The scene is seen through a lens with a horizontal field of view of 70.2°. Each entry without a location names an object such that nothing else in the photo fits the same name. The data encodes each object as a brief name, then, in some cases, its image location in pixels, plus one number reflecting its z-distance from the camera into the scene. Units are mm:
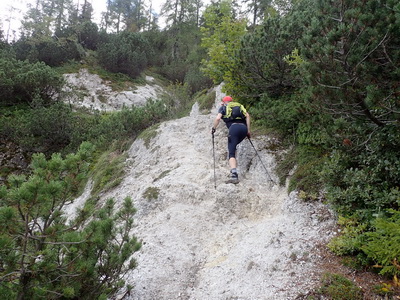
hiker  7770
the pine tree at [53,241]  3186
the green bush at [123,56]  29688
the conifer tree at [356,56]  4367
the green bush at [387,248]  3152
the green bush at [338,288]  3658
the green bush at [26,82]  19414
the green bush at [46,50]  27203
